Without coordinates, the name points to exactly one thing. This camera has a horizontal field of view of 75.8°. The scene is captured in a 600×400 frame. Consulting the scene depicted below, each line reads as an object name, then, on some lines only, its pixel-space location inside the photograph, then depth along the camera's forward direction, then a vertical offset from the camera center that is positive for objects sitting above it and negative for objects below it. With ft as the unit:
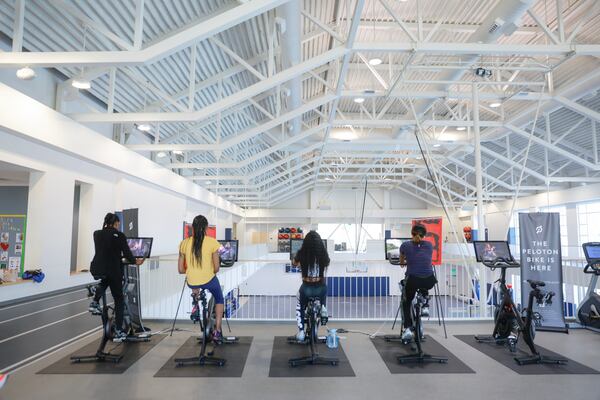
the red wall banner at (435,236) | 19.72 -0.07
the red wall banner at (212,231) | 32.73 +0.16
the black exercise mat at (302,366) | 11.88 -4.30
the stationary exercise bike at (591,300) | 16.99 -2.90
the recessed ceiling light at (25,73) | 16.07 +6.63
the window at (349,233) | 84.79 +0.26
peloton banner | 17.07 -1.06
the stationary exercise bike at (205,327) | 12.64 -3.33
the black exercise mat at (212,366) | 11.87 -4.32
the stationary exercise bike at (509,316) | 13.10 -2.96
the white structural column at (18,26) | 15.85 +8.50
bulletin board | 23.43 -0.81
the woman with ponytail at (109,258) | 12.62 -0.85
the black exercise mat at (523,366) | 12.24 -4.28
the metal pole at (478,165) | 22.02 +4.13
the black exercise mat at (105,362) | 12.01 -4.30
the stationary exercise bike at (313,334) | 12.64 -3.57
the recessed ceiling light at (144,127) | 25.78 +7.07
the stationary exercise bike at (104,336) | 12.78 -3.53
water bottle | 14.67 -4.02
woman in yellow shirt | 12.83 -0.86
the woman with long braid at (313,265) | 13.64 -1.12
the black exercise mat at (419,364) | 12.27 -4.30
